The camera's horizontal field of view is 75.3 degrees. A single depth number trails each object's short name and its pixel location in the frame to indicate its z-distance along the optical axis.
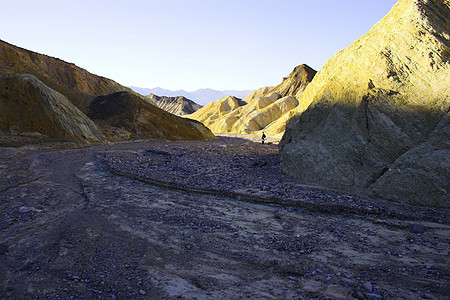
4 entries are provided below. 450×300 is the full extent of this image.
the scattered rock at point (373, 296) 3.99
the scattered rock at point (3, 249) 5.12
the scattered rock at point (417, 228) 6.26
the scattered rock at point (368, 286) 4.19
